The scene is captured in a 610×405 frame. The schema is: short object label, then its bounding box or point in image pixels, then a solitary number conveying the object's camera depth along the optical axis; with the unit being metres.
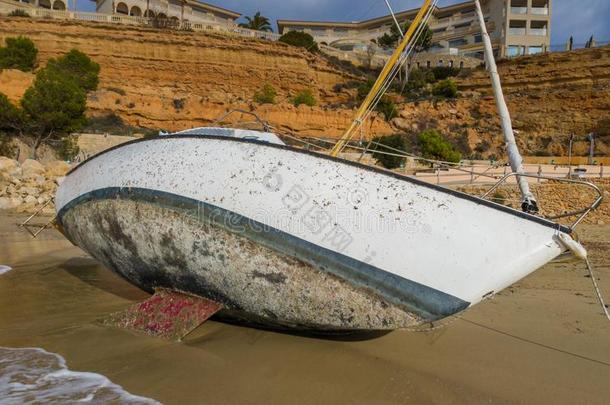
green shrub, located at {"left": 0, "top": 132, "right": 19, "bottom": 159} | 24.36
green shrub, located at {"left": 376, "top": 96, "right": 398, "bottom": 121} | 38.78
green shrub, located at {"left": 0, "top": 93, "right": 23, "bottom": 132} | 25.88
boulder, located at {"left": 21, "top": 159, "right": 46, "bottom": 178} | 17.04
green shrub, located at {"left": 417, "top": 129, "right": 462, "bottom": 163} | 26.22
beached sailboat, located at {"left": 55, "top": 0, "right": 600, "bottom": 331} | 3.10
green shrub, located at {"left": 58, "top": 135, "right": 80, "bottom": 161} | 26.67
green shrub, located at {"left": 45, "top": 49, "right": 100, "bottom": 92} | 37.62
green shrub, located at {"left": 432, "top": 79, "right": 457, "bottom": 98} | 43.34
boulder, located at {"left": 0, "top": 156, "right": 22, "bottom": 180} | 16.34
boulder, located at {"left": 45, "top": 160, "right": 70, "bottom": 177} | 17.09
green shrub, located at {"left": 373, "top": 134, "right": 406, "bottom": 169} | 22.47
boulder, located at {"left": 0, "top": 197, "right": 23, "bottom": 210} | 13.73
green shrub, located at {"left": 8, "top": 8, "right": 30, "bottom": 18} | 45.59
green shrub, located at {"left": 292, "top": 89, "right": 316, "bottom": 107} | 41.25
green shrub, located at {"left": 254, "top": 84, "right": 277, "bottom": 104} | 41.10
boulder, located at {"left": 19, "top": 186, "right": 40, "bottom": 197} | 15.13
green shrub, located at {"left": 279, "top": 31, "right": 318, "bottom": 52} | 51.01
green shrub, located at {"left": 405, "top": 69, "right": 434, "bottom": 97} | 47.44
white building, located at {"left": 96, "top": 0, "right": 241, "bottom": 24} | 57.19
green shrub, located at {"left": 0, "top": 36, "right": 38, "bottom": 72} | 38.78
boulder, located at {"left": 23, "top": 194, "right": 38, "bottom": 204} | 14.29
